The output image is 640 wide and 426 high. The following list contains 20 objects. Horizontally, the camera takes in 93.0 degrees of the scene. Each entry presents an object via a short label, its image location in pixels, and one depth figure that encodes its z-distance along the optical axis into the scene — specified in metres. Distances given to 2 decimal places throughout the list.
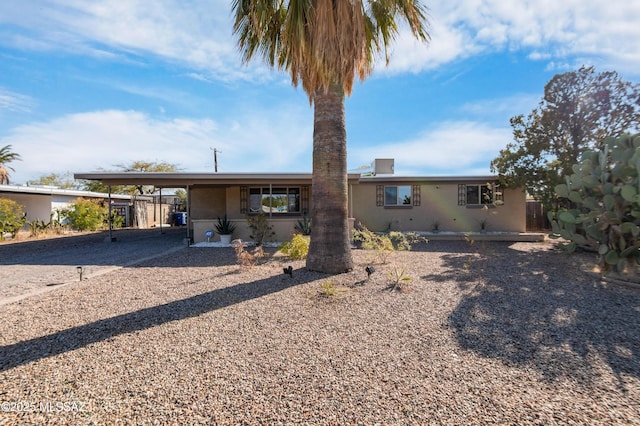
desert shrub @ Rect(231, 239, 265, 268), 7.31
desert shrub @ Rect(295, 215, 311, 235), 11.22
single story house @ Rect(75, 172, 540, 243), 13.90
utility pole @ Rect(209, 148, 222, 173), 28.46
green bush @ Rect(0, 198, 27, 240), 13.26
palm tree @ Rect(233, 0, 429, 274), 5.79
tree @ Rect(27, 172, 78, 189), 34.06
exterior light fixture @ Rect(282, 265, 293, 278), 6.36
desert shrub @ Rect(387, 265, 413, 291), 5.60
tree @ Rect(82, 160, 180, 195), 29.73
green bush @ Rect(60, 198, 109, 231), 16.84
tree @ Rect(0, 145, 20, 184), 21.30
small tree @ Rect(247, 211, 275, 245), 11.04
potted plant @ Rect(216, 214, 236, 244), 11.56
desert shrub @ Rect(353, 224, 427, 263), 7.63
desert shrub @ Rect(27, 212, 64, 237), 14.64
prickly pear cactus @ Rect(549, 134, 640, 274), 5.92
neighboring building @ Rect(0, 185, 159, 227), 15.80
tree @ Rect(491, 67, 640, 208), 10.09
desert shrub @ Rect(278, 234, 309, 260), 8.27
